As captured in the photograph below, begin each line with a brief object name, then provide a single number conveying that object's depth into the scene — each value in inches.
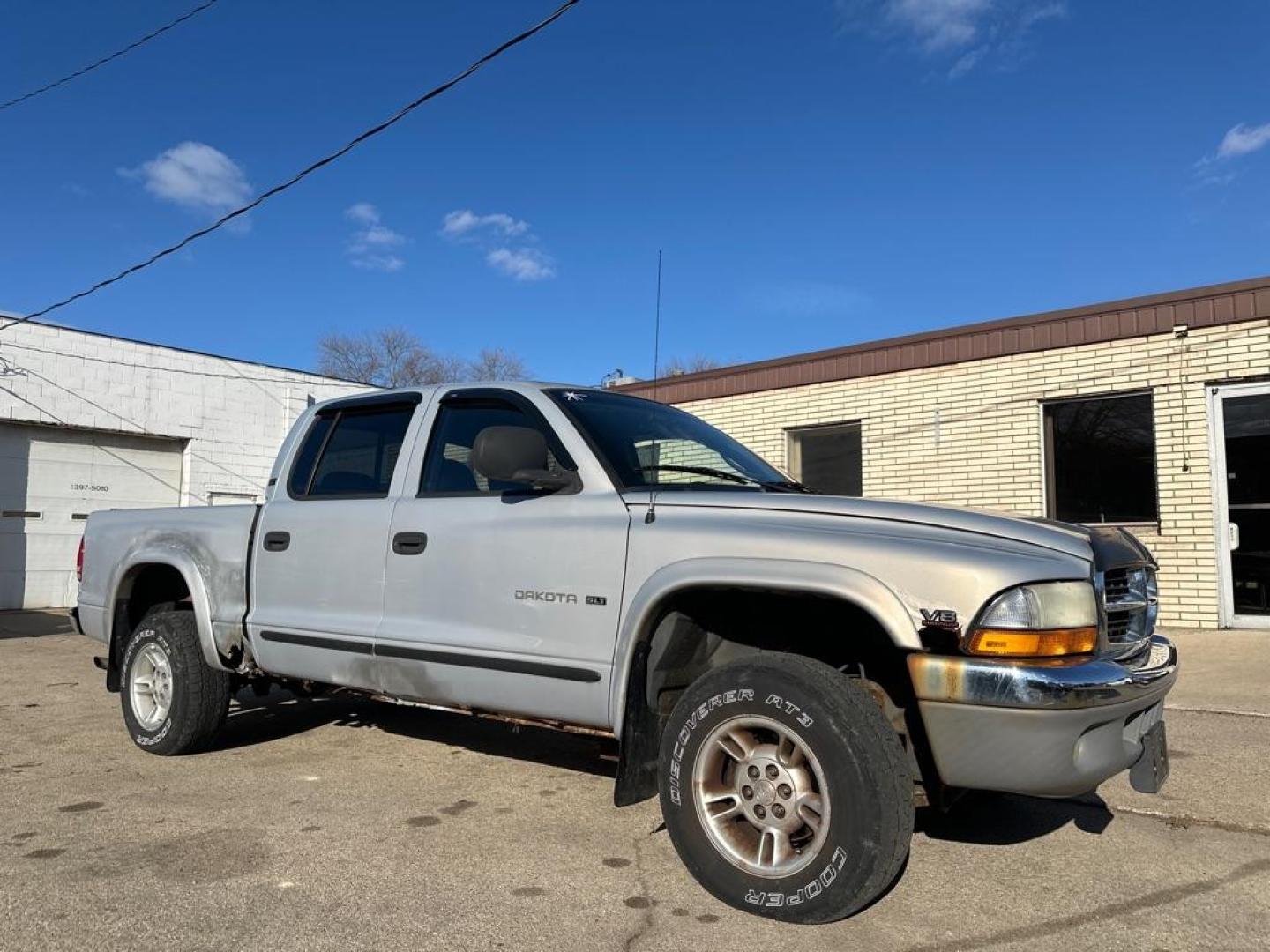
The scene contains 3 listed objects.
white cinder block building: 564.4
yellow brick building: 356.5
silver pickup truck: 110.5
